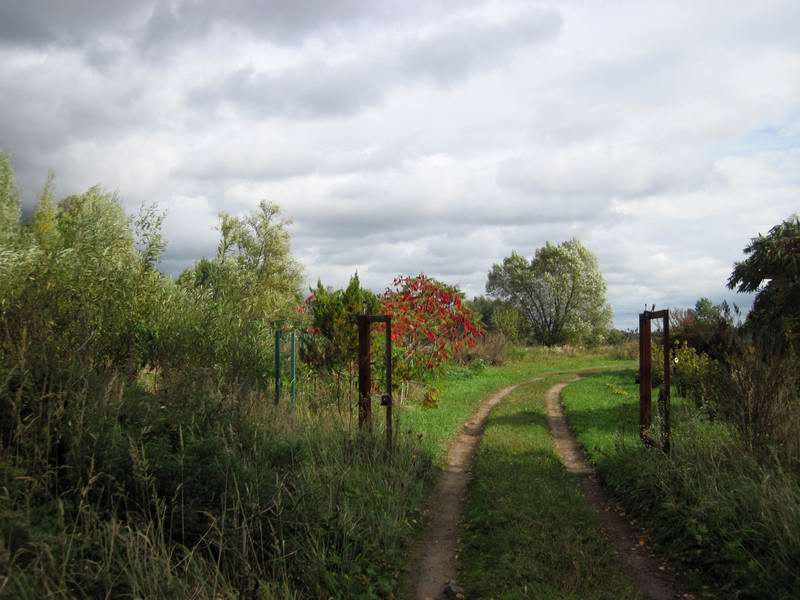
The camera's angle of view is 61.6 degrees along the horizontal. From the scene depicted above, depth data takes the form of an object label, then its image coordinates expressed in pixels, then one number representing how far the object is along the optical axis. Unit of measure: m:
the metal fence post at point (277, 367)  11.06
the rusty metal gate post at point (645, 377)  9.48
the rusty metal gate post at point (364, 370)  9.02
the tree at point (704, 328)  15.45
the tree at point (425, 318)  15.93
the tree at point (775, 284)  11.34
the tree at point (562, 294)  48.50
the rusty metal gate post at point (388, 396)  8.71
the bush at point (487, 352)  27.81
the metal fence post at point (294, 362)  11.21
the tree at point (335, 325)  12.77
